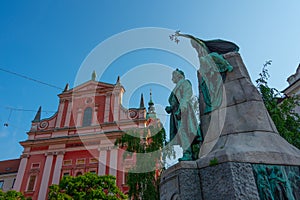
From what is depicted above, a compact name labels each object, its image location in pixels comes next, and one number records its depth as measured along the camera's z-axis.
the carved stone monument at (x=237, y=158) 3.38
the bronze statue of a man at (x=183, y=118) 4.58
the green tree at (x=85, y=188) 14.17
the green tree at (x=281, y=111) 9.45
